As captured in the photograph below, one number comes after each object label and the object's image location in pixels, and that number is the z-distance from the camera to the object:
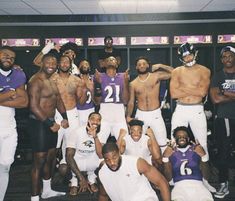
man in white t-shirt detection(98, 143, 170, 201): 2.97
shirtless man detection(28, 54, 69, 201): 3.86
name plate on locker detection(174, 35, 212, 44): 8.38
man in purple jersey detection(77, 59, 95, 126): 5.14
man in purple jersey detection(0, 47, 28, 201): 3.54
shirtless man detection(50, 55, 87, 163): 4.75
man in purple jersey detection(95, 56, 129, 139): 4.75
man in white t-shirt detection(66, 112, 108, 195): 4.41
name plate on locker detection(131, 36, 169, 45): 8.41
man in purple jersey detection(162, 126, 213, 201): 3.54
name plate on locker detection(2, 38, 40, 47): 8.41
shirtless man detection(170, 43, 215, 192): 4.47
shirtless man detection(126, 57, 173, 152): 4.71
